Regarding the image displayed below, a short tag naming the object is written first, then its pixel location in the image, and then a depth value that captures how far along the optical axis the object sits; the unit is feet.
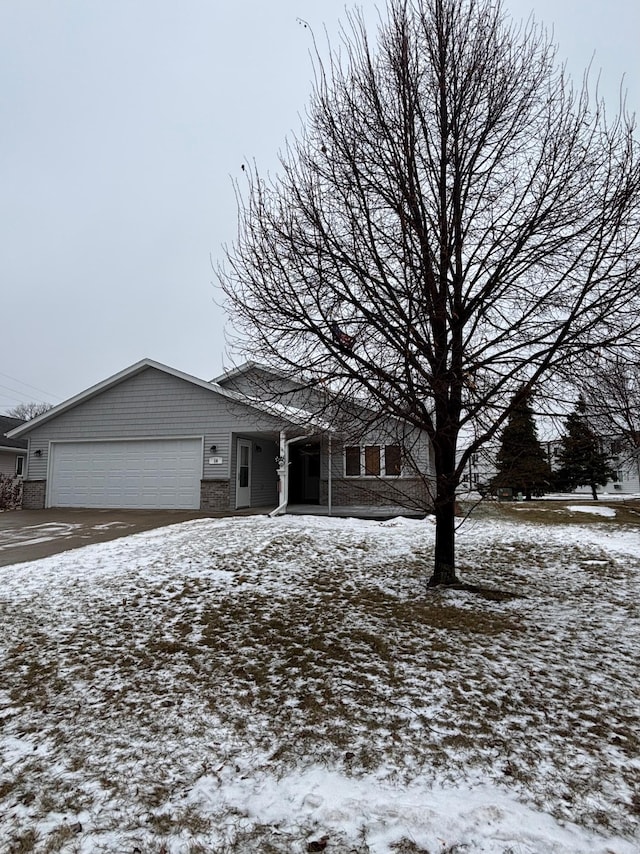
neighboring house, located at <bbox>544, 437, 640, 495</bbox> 105.60
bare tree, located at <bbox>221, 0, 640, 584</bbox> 16.96
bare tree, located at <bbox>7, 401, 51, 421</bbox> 212.02
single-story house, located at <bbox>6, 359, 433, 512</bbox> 47.93
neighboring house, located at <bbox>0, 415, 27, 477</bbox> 72.95
